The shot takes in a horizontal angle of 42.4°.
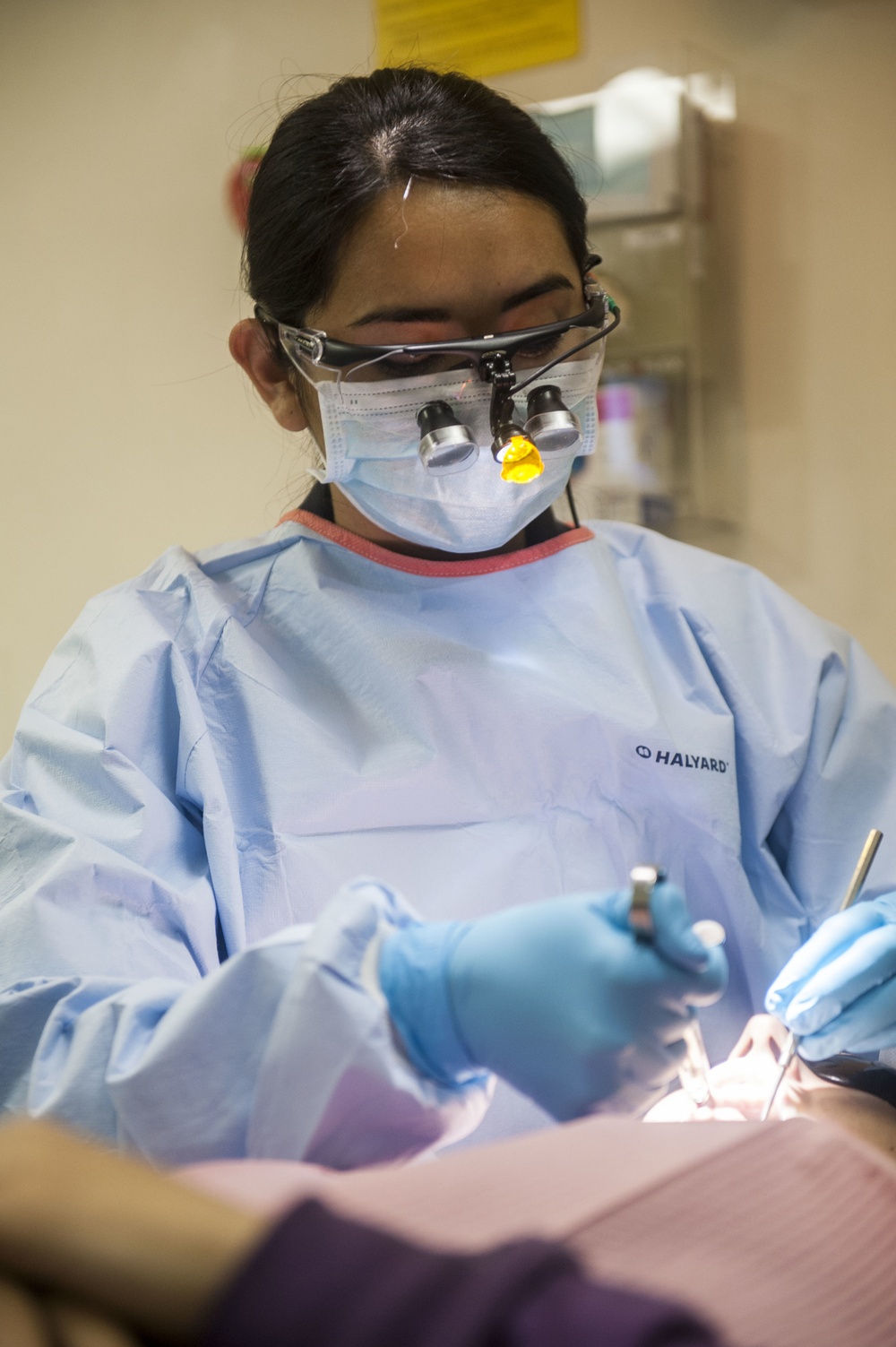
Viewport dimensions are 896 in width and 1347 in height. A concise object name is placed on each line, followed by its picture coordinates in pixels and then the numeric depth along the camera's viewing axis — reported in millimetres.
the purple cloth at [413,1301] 473
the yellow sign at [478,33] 2031
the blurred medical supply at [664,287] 1887
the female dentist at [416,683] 1159
